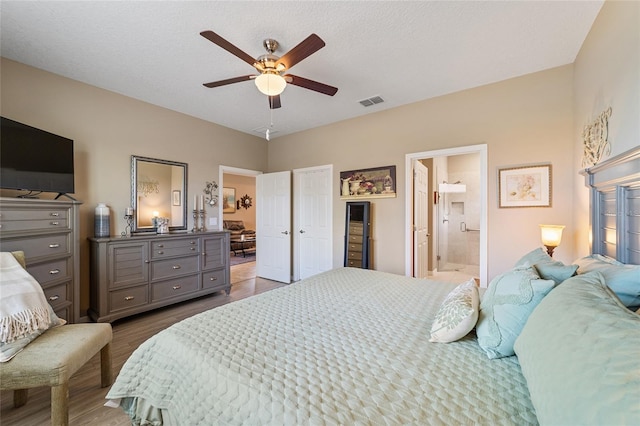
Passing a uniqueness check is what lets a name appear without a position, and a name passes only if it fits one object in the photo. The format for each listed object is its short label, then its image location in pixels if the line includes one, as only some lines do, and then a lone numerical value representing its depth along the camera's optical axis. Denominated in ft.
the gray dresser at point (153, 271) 9.09
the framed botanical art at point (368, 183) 12.03
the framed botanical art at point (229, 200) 26.66
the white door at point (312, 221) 14.16
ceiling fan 5.58
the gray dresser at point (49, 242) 6.48
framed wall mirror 10.87
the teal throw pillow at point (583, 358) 1.61
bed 2.00
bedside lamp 7.40
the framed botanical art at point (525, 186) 8.73
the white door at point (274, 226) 15.21
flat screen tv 6.91
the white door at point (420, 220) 11.82
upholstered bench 4.22
